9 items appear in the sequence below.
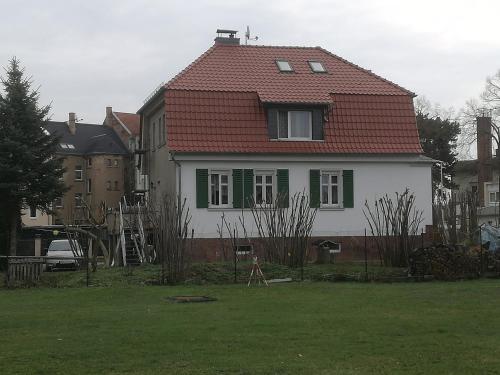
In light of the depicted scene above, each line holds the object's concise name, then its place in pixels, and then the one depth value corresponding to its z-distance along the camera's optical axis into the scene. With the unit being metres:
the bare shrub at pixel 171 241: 23.31
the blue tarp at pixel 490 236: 27.84
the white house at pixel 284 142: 32.16
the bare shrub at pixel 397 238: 26.81
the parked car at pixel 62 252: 30.15
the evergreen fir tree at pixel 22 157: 39.12
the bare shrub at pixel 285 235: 26.44
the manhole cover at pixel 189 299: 18.00
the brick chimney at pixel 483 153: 62.78
